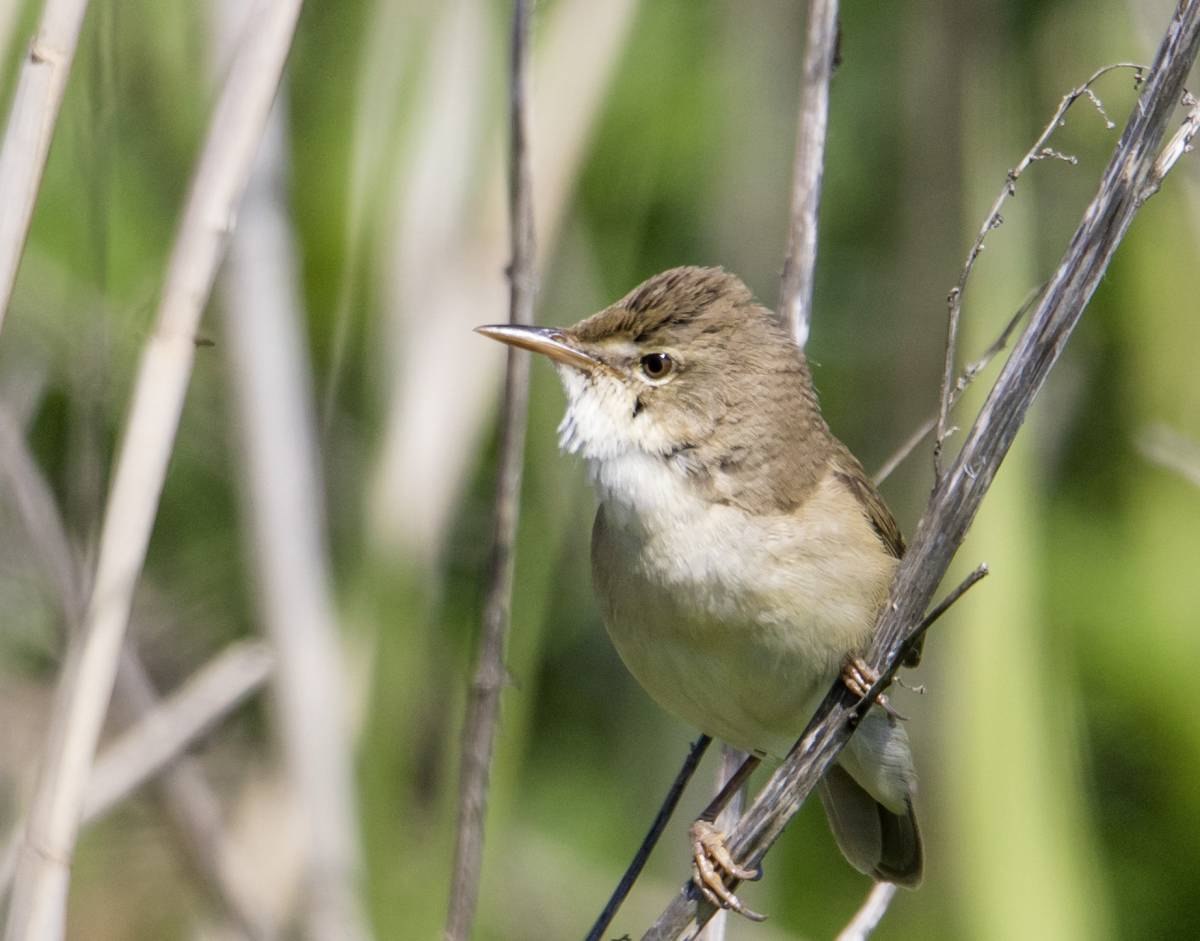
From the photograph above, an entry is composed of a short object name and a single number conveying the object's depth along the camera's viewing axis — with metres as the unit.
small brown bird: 4.32
